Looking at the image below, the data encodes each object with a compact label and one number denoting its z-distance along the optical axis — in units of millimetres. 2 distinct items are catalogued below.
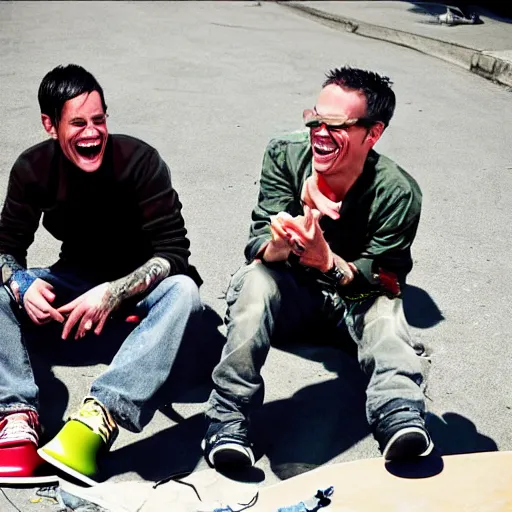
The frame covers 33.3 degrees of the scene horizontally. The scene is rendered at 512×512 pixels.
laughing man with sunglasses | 3141
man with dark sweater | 3139
